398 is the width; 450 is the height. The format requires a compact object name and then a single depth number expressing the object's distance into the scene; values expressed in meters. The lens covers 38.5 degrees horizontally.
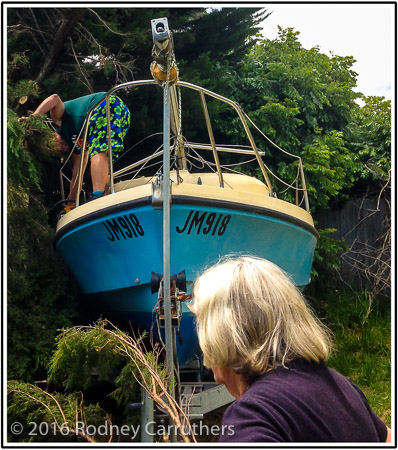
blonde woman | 1.19
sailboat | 3.86
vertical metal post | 2.73
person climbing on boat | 4.61
